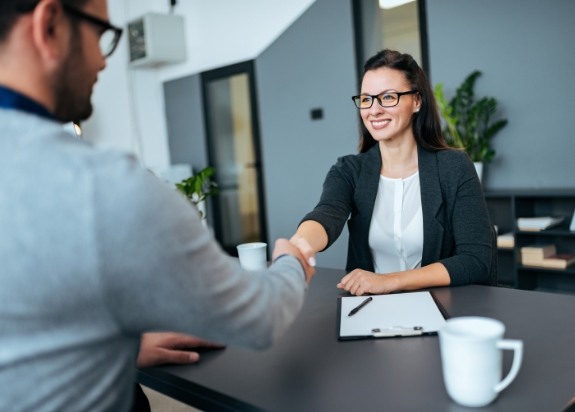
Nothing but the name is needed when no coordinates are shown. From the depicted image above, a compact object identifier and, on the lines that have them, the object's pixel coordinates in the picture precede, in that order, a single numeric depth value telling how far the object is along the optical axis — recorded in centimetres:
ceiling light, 413
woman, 171
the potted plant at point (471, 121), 353
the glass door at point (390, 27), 401
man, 55
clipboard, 106
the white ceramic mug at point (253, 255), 146
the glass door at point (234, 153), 542
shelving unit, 333
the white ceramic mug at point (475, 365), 76
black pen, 120
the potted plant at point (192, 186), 305
